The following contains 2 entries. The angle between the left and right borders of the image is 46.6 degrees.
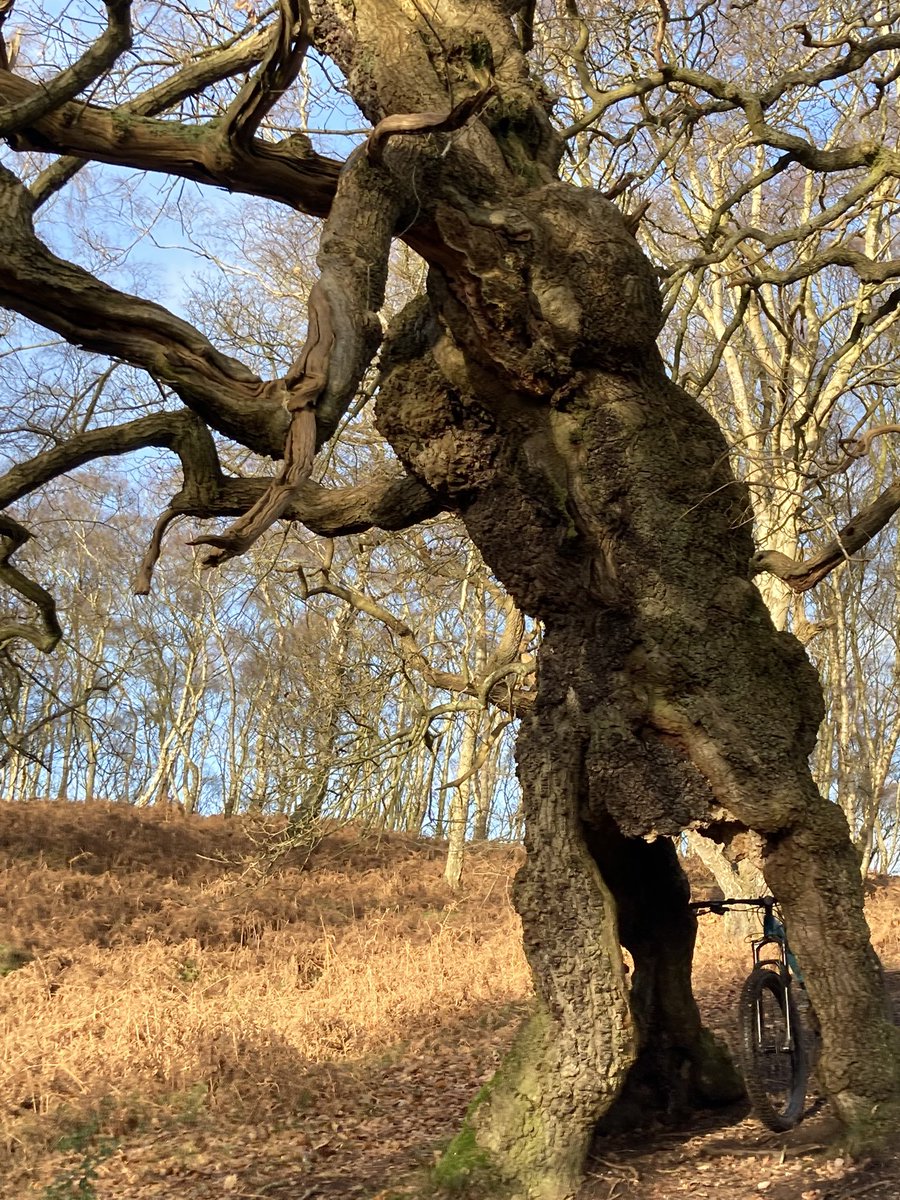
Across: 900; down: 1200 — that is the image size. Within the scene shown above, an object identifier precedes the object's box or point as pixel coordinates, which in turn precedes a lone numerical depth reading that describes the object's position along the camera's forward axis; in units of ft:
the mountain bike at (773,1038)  16.66
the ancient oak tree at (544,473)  14.74
